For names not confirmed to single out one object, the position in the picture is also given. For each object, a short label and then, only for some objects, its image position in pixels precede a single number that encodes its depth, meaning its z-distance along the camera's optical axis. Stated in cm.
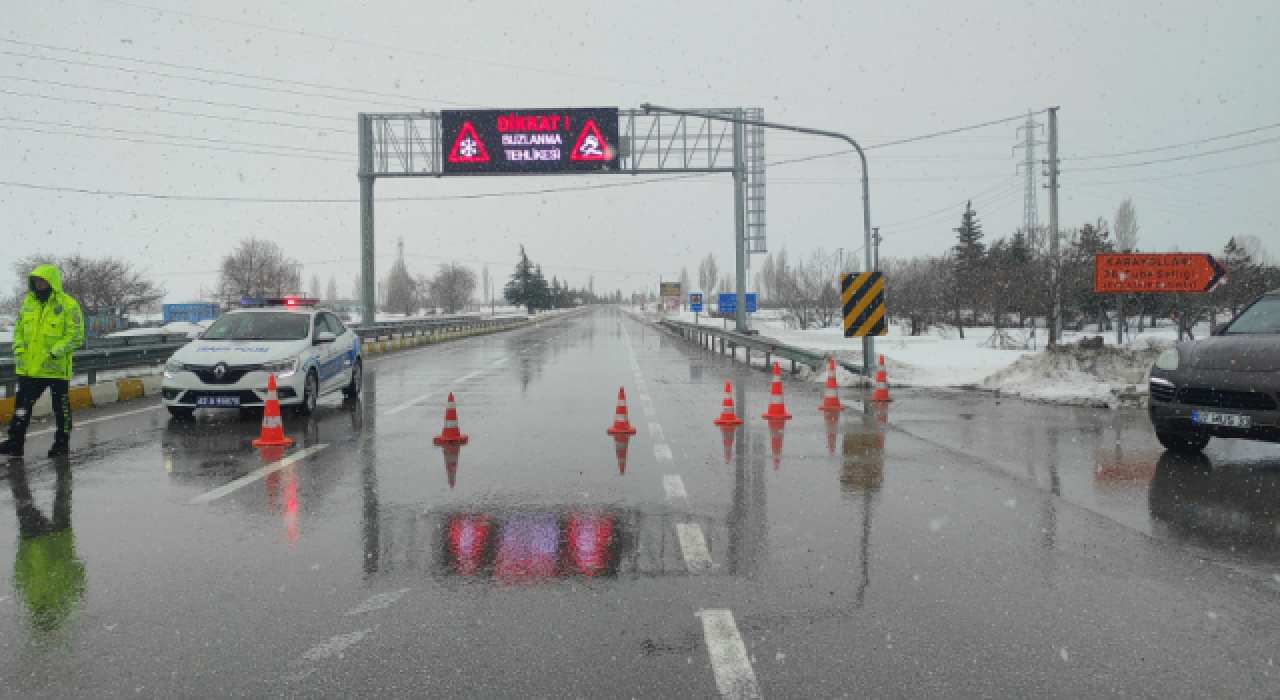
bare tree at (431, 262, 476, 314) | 12531
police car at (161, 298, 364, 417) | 1126
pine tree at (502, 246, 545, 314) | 13288
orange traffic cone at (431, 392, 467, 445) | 957
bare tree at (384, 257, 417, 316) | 12069
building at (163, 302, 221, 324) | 5719
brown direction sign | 1967
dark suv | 765
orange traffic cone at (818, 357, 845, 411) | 1287
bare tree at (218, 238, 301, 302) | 6481
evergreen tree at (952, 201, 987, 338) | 4809
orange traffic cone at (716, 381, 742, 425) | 1112
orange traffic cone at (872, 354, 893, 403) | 1386
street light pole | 1816
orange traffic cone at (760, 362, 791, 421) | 1169
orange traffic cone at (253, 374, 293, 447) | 950
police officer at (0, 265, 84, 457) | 862
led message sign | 3141
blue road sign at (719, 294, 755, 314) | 3790
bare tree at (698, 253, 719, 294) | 18284
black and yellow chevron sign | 1791
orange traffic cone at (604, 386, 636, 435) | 1011
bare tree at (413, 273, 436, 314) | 16812
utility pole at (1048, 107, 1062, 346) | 2530
